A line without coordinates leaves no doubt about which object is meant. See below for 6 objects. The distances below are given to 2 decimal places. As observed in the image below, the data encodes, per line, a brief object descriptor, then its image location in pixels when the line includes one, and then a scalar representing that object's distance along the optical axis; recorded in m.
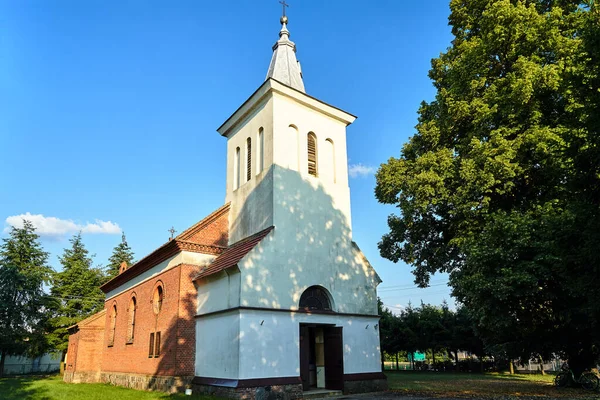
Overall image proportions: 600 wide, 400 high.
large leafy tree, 14.23
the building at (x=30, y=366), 46.31
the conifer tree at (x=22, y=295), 34.88
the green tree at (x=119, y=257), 48.78
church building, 15.14
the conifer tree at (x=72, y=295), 39.34
